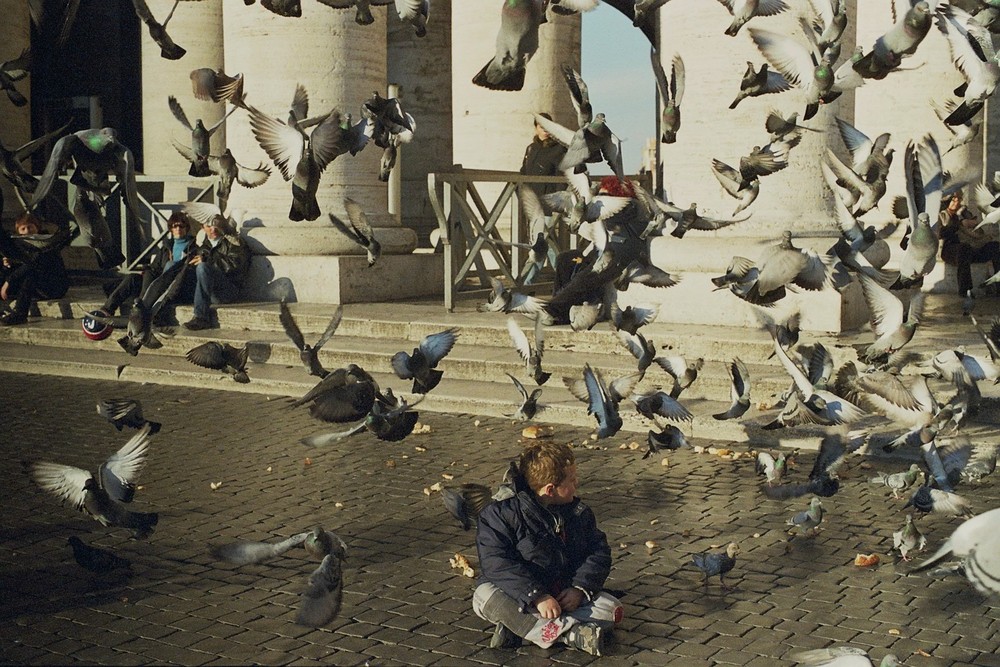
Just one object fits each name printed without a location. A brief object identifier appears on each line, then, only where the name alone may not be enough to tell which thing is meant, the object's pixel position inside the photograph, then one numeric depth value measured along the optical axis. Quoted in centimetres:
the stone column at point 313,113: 1248
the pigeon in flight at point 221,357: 767
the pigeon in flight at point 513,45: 601
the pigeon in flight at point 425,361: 702
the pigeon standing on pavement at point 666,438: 707
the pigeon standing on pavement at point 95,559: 530
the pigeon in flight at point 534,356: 834
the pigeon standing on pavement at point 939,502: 586
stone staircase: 892
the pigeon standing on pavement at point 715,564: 519
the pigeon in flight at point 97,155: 759
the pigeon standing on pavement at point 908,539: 543
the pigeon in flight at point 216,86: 721
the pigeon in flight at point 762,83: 729
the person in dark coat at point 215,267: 1219
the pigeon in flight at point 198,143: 786
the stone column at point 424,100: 1842
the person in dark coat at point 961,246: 1284
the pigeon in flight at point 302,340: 648
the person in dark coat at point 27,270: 1219
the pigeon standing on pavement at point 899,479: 627
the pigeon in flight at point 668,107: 764
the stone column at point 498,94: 1670
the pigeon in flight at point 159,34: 612
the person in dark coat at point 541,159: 1341
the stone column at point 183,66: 1742
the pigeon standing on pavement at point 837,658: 365
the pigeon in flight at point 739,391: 728
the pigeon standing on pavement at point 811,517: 580
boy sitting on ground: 455
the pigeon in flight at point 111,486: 550
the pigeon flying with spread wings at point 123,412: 663
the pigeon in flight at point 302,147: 673
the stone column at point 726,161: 1005
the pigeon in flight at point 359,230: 816
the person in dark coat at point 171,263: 1221
